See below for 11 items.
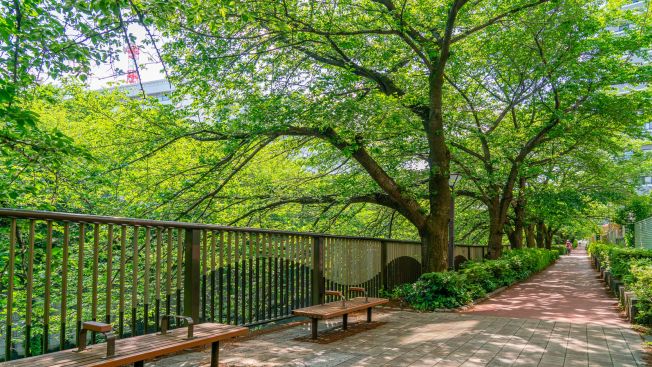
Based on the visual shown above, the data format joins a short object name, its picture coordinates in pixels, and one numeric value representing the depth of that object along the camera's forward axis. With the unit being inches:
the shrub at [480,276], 454.0
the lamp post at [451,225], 445.4
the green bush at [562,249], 2231.1
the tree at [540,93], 504.1
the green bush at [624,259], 484.1
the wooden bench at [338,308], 229.0
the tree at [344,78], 365.7
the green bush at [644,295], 281.6
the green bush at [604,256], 749.5
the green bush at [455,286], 369.4
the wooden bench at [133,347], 123.3
